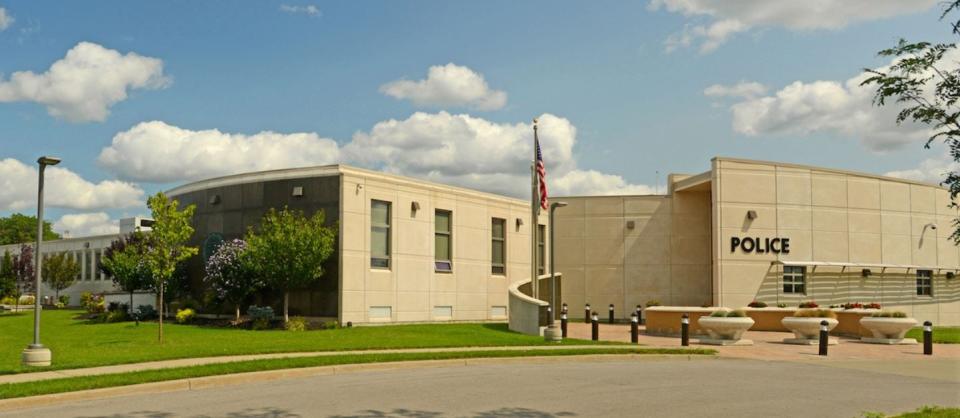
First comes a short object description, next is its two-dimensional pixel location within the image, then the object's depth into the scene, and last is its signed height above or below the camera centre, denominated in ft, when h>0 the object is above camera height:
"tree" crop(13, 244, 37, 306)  190.19 -1.18
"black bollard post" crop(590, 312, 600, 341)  85.35 -6.45
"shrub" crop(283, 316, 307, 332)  94.93 -6.85
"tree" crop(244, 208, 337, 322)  95.45 +1.31
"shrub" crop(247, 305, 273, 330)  97.66 -6.04
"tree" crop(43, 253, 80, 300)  194.18 -2.10
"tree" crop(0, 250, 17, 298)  153.69 -3.30
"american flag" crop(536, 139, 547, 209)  90.17 +9.00
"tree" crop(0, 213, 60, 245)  388.78 +14.97
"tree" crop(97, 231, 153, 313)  112.68 -0.93
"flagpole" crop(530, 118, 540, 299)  89.34 +6.43
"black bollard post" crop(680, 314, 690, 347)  79.20 -6.20
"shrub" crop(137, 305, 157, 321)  112.16 -6.50
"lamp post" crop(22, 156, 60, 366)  54.03 -4.87
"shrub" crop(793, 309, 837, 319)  92.17 -5.24
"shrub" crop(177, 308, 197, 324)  105.70 -6.49
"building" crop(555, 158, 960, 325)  127.03 +3.41
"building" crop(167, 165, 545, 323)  100.37 +3.42
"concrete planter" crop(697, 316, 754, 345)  82.99 -6.21
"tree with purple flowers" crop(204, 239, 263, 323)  100.37 -1.59
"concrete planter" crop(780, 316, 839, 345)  87.76 -6.53
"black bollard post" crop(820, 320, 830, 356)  74.28 -6.27
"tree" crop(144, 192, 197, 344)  74.28 +2.55
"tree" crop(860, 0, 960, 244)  28.91 +6.05
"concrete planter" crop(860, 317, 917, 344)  88.12 -6.47
